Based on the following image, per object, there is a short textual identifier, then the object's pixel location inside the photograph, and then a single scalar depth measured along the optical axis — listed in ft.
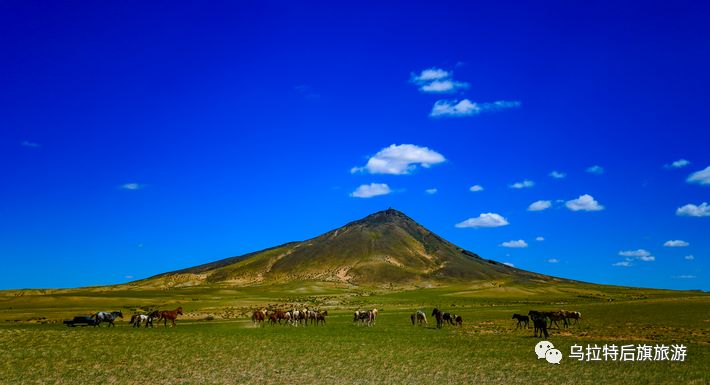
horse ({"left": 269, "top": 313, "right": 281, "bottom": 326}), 178.70
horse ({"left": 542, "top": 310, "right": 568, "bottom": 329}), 156.46
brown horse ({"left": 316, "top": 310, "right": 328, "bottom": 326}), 176.30
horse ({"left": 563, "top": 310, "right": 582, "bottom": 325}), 168.26
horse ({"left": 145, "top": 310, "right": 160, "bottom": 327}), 168.76
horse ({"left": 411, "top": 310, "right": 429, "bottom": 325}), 169.94
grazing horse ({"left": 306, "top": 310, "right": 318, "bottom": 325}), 179.85
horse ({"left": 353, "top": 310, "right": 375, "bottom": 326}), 171.32
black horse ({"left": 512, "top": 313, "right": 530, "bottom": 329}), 150.51
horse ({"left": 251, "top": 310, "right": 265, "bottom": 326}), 177.27
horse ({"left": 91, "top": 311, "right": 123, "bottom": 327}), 168.17
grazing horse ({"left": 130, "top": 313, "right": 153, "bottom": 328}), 169.12
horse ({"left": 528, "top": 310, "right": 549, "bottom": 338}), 125.07
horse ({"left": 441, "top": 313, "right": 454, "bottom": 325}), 165.05
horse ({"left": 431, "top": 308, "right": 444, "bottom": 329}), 158.40
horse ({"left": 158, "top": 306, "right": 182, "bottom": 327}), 168.74
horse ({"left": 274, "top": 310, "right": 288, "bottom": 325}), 181.68
